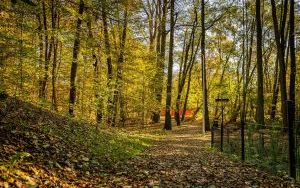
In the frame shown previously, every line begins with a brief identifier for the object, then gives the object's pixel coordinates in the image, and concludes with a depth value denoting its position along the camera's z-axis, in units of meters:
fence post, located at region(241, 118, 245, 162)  9.33
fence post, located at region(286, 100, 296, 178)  6.54
